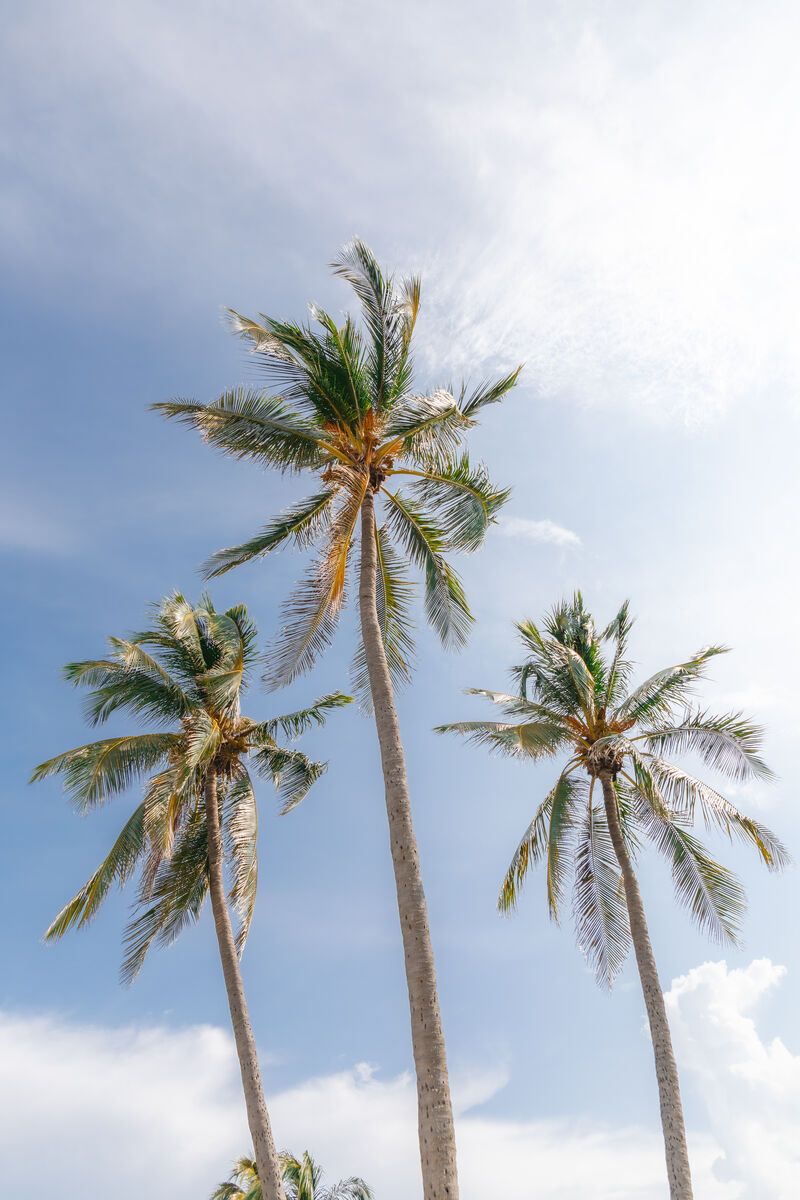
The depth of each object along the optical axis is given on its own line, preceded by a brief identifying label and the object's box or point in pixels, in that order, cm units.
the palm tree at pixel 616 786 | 1684
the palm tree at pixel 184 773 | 1650
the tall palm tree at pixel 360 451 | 1455
